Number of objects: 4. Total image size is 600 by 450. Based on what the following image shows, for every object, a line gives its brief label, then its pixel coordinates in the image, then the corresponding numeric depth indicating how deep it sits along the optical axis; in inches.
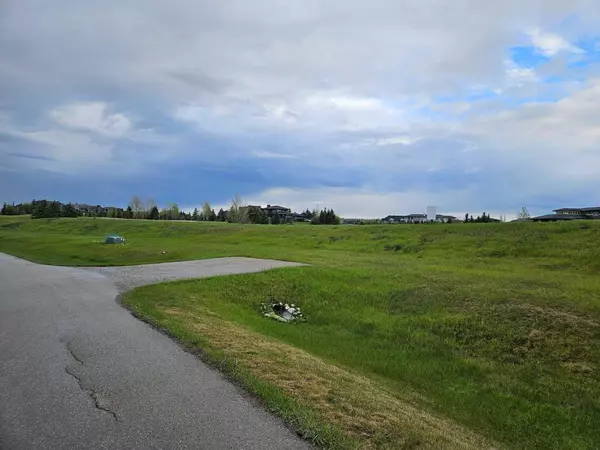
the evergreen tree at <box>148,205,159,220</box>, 5616.6
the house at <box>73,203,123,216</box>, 7249.0
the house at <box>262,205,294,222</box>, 6568.9
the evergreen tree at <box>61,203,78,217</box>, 5388.8
